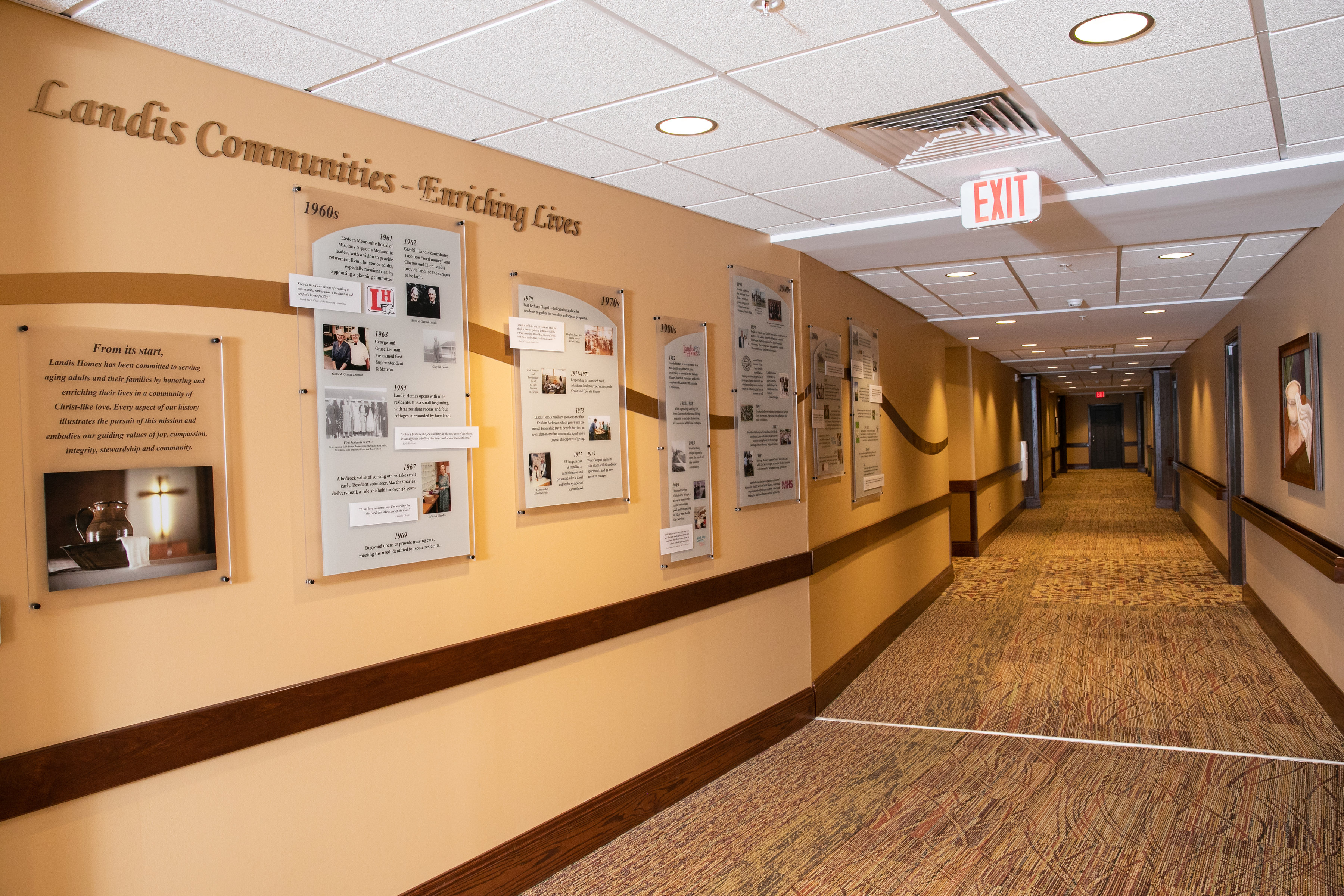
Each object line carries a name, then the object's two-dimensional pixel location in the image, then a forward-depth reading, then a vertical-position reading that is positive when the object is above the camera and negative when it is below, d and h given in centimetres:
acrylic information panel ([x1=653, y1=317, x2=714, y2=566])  411 +4
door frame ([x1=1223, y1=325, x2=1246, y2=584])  793 -13
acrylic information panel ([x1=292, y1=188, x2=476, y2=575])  271 +24
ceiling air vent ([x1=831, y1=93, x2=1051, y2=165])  307 +116
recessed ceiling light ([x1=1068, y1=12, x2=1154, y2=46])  234 +112
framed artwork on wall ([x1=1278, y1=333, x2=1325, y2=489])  484 +8
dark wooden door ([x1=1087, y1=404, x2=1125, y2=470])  3133 -12
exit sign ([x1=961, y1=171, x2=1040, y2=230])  368 +101
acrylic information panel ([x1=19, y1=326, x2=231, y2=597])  214 +3
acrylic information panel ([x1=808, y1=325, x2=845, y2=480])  543 +25
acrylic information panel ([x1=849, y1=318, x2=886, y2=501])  621 +23
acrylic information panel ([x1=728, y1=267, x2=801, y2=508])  465 +32
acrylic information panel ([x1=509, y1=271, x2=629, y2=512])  336 +25
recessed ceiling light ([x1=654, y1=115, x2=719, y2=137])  305 +115
